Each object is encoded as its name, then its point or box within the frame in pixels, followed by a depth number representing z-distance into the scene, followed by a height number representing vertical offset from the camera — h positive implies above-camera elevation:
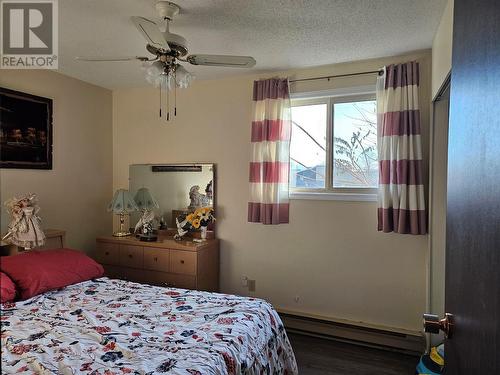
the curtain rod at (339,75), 2.78 +0.98
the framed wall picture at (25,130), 2.79 +0.46
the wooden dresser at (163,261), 3.09 -0.78
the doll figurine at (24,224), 2.61 -0.35
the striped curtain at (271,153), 3.06 +0.29
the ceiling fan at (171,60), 1.95 +0.75
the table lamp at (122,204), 3.44 -0.23
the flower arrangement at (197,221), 3.29 -0.39
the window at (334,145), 2.97 +0.37
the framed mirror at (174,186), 3.47 -0.03
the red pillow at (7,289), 2.12 -0.71
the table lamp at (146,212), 3.40 -0.32
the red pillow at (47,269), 2.26 -0.65
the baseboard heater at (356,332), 2.73 -1.31
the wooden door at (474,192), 0.65 -0.01
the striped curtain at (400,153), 2.59 +0.26
